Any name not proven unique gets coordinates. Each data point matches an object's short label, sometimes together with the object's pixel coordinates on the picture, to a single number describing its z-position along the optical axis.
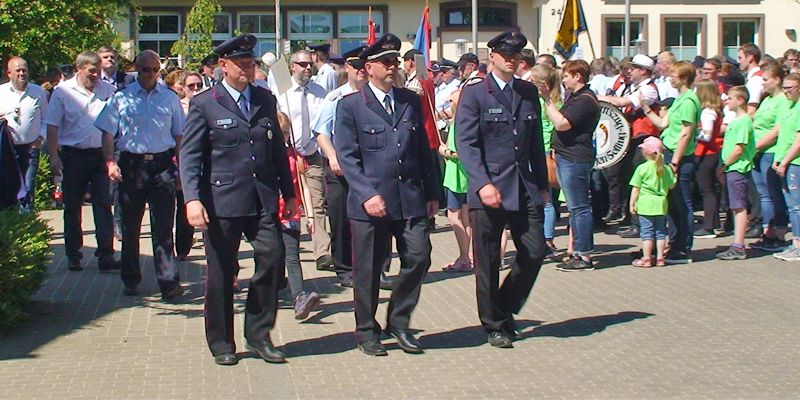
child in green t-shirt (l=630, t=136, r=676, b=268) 9.79
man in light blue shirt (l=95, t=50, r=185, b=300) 8.17
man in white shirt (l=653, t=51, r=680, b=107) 11.55
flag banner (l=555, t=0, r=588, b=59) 16.94
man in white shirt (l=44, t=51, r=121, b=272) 9.14
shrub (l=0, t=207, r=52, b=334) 6.95
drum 10.77
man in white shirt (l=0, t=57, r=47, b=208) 10.02
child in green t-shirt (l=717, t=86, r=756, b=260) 10.32
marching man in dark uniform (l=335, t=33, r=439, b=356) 6.45
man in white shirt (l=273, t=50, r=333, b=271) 9.42
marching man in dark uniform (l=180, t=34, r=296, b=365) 6.13
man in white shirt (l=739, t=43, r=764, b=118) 12.73
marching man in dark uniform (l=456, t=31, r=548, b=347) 6.69
